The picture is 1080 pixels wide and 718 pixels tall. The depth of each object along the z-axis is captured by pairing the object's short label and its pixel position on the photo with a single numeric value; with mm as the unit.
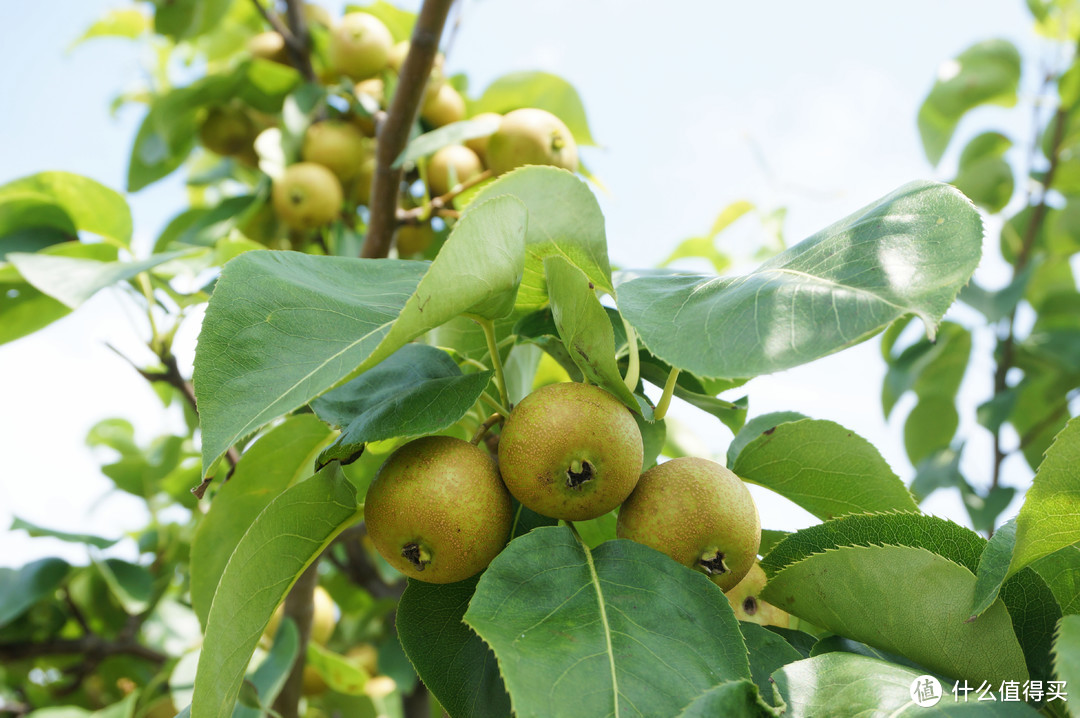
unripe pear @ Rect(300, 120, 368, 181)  937
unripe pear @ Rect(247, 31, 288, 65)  1067
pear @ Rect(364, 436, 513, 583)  472
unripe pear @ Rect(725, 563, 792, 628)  509
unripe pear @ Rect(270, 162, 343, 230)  887
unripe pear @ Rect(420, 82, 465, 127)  931
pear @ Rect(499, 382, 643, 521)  473
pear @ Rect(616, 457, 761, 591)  478
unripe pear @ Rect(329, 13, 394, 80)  939
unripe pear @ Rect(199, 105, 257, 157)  1058
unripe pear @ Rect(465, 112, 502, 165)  849
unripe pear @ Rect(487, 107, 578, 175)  770
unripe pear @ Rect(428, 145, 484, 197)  827
